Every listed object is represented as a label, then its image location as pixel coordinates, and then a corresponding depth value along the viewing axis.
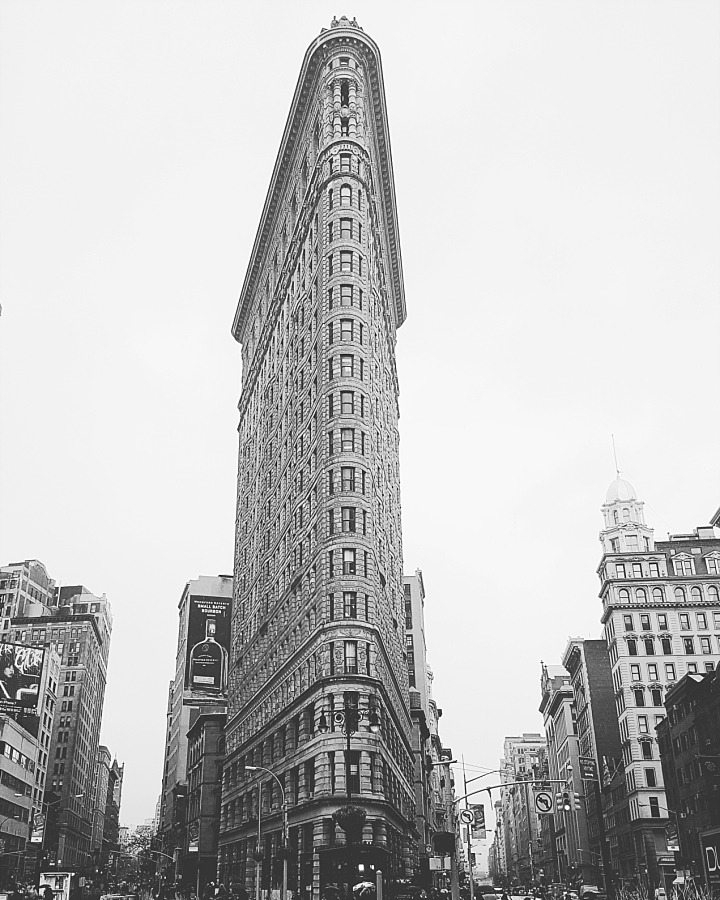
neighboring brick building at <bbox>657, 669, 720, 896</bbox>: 76.69
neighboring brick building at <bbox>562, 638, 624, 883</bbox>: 121.81
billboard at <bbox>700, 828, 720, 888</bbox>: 66.06
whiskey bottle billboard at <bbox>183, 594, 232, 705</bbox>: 177.88
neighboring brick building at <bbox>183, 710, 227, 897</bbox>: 130.38
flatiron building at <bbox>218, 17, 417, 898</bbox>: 68.94
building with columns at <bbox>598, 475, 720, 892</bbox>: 107.44
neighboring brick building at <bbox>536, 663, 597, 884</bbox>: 153.62
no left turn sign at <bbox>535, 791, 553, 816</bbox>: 43.31
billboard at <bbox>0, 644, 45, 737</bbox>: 100.44
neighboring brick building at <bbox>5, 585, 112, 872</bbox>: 175.88
